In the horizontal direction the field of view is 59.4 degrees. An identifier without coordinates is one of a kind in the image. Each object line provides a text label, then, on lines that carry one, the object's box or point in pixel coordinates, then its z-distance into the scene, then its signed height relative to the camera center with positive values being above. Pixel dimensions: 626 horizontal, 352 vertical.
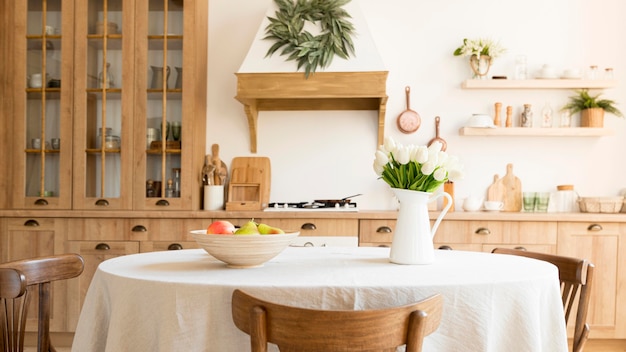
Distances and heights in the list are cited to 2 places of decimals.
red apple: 1.61 -0.18
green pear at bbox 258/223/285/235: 1.61 -0.18
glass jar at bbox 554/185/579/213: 3.76 -0.17
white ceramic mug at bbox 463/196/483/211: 3.69 -0.20
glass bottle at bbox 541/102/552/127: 3.79 +0.40
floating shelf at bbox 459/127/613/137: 3.67 +0.29
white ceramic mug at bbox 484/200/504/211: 3.68 -0.21
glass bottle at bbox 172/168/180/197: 3.56 -0.09
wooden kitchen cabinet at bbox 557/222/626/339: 3.30 -0.53
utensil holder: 3.63 -0.18
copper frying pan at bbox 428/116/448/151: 3.85 +0.26
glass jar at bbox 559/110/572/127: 3.78 +0.39
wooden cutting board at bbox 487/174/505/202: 3.83 -0.13
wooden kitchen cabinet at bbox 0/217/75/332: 3.39 -0.46
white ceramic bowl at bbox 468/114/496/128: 3.70 +0.35
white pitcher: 1.72 -0.18
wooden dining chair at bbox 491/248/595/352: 1.75 -0.35
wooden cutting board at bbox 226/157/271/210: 3.85 -0.07
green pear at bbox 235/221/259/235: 1.57 -0.17
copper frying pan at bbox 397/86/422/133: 3.86 +0.36
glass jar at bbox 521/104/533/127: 3.76 +0.39
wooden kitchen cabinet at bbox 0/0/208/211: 3.55 +0.42
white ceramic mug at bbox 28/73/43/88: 3.60 +0.56
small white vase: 3.76 +0.75
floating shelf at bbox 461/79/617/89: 3.69 +0.61
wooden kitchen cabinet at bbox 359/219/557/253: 3.31 -0.37
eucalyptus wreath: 3.43 +0.88
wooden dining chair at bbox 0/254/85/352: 1.53 -0.35
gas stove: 3.48 -0.23
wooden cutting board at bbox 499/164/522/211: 3.80 -0.12
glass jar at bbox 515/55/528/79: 3.79 +0.74
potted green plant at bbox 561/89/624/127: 3.70 +0.46
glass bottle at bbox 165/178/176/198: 3.56 -0.14
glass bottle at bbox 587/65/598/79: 3.75 +0.71
